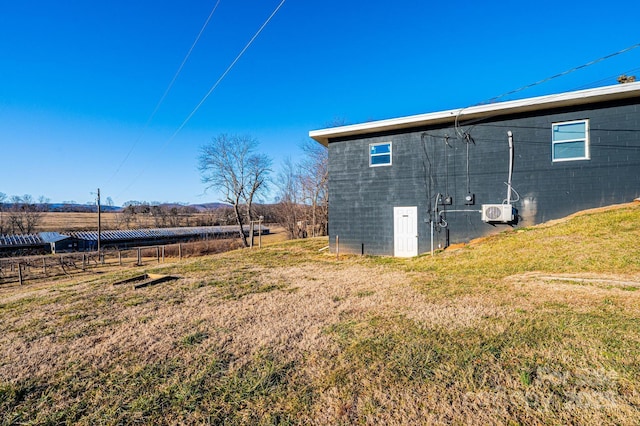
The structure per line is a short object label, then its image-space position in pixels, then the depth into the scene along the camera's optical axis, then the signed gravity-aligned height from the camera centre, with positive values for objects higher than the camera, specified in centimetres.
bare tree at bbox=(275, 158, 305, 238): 2830 +23
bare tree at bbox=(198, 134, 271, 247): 2553 +259
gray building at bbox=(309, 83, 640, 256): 788 +118
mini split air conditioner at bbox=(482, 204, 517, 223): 845 -16
